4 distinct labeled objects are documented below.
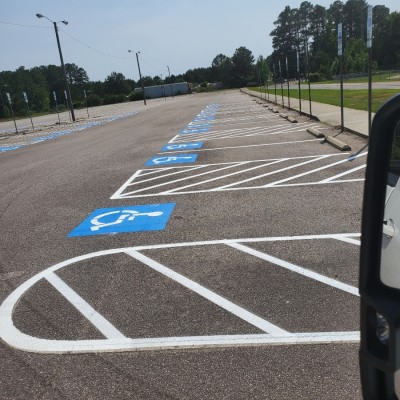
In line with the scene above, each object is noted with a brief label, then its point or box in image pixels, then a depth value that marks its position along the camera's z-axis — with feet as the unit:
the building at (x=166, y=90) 350.43
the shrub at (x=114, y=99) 330.54
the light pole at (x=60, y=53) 116.26
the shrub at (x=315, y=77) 279.28
